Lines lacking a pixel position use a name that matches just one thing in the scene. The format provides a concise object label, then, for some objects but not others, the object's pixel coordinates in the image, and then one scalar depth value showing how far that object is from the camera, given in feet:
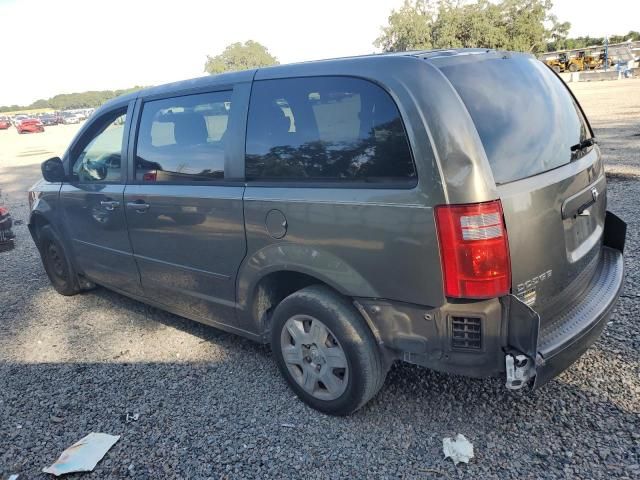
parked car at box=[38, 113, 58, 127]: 188.55
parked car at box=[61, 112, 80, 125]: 189.98
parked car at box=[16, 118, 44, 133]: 142.20
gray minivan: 7.29
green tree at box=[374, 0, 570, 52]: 179.52
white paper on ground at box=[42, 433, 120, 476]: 8.63
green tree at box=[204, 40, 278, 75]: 241.14
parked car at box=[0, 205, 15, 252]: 23.35
